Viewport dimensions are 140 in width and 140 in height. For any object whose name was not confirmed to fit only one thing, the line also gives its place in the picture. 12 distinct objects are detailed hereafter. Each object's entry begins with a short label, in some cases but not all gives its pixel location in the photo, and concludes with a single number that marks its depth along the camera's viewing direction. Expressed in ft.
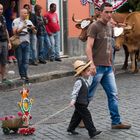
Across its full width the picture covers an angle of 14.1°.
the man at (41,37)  57.21
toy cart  28.48
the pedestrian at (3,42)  44.93
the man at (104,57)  28.66
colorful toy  28.45
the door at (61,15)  64.08
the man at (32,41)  56.34
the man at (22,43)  46.75
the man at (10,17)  56.44
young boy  27.50
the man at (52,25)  59.82
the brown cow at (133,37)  53.93
